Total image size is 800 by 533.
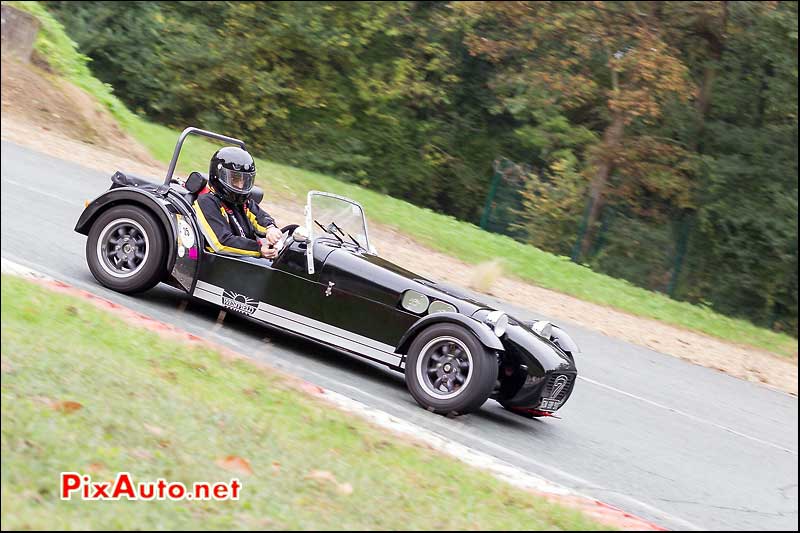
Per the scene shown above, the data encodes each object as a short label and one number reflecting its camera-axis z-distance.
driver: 18.20
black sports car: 16.39
